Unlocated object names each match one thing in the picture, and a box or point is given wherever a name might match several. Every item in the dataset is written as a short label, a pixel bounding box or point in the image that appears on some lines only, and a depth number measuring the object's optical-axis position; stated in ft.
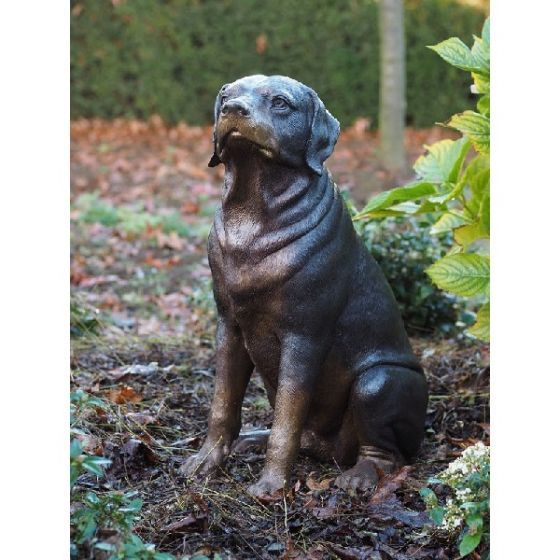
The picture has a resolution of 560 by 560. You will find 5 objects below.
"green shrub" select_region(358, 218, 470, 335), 18.98
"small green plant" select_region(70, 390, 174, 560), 8.68
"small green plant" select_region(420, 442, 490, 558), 9.46
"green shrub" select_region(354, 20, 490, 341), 13.37
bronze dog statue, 11.10
